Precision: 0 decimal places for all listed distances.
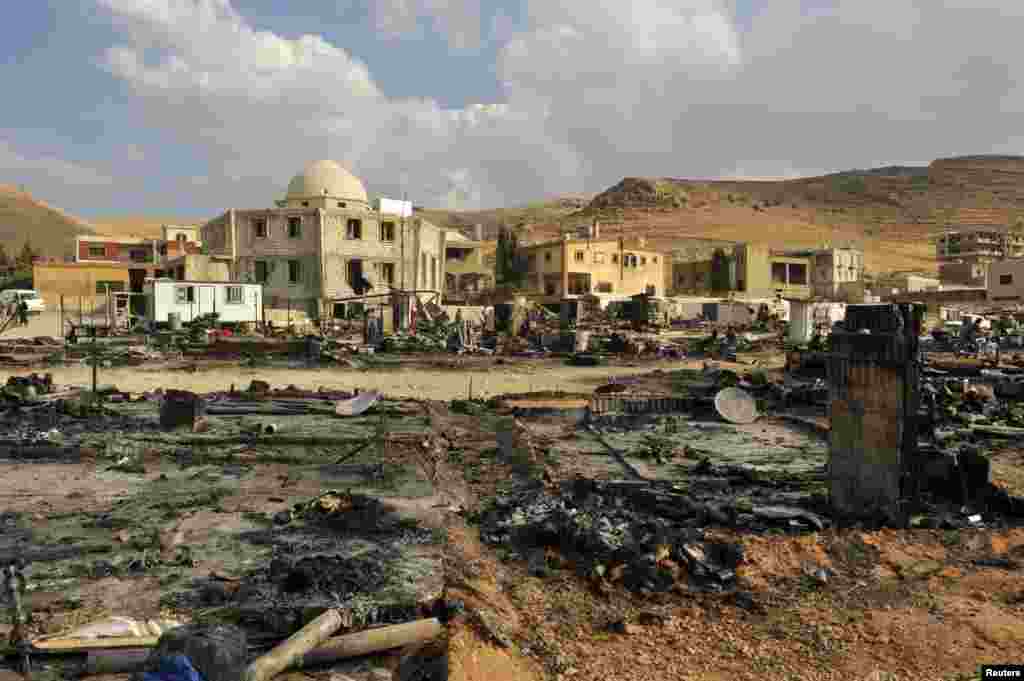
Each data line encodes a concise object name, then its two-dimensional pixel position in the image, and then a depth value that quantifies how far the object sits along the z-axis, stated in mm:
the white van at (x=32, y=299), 36062
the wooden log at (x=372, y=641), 4395
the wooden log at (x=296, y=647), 4059
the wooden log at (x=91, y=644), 4355
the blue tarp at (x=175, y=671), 3639
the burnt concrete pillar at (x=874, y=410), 7008
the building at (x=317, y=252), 41219
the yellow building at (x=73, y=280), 45625
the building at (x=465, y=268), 59656
